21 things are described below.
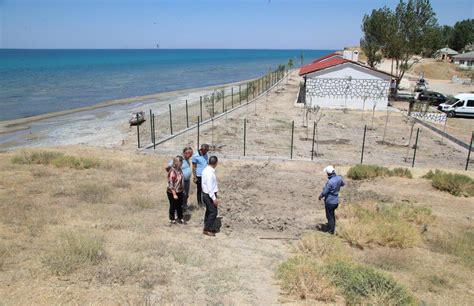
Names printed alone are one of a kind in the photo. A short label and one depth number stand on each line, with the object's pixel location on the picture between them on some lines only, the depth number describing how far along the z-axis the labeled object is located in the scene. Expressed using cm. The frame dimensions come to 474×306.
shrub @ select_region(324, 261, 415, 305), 541
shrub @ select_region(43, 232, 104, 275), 609
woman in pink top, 786
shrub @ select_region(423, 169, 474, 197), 1157
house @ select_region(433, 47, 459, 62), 8569
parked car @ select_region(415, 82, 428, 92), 3908
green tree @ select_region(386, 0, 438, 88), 3603
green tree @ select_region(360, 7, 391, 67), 4088
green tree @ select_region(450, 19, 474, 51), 9698
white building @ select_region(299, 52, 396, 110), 2870
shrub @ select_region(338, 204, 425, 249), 791
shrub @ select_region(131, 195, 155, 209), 970
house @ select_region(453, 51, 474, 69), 6988
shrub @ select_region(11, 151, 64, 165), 1378
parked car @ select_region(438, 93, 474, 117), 2747
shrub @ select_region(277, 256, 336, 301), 567
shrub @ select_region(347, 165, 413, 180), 1284
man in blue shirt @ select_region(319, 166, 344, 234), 792
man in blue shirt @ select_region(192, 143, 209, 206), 877
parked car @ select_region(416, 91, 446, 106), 3152
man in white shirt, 728
